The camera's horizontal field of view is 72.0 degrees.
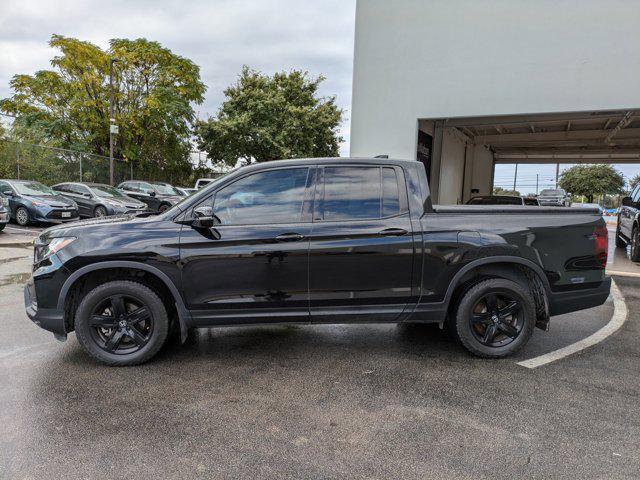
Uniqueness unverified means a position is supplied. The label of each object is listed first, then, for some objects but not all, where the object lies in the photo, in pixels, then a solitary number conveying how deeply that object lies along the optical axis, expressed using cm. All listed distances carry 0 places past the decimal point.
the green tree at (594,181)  5806
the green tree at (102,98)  2423
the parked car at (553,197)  2935
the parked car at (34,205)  1335
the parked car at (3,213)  1165
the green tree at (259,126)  2617
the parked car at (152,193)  1889
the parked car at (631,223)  976
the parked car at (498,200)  1115
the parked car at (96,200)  1540
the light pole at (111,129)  1982
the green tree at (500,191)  7382
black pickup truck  373
